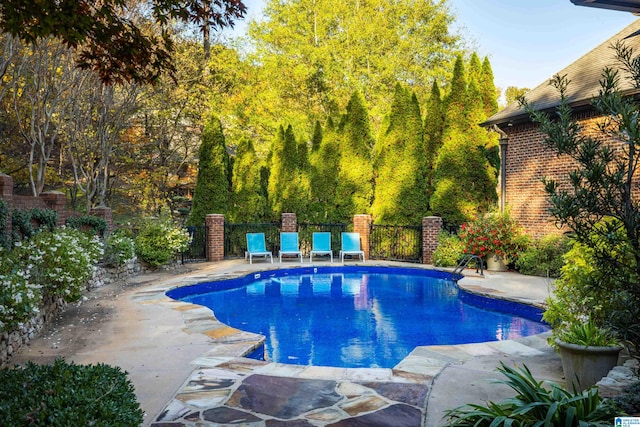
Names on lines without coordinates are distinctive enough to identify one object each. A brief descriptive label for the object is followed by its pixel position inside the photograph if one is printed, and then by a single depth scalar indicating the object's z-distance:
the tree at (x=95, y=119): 11.28
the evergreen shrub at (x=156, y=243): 10.88
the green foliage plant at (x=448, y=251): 12.27
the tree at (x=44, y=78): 9.59
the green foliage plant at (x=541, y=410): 2.50
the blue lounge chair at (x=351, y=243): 13.67
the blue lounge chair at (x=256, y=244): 13.10
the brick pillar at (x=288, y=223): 14.66
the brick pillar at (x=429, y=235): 12.94
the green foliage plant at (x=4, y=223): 6.72
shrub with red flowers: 11.04
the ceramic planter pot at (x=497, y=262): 11.24
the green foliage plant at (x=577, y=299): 3.93
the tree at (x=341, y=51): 19.12
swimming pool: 6.05
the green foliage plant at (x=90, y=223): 9.71
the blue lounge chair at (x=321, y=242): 13.62
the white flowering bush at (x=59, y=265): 6.03
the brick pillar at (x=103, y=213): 10.77
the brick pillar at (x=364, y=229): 14.32
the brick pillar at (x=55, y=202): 9.36
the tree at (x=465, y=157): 13.30
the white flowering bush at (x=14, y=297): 4.21
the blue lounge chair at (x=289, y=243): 13.43
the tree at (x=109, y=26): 3.15
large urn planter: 3.57
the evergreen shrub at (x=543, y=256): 9.91
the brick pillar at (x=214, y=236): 13.44
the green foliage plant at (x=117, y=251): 9.59
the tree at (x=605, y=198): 2.55
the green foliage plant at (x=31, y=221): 7.52
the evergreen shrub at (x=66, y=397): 1.92
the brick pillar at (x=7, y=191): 7.18
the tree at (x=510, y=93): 34.56
